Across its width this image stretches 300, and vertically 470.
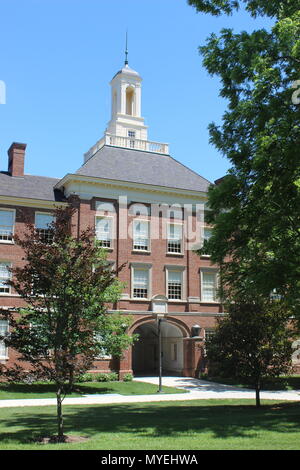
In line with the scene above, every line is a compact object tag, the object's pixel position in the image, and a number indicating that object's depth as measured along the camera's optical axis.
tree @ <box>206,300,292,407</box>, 19.64
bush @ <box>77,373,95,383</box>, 32.35
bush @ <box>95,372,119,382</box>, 33.44
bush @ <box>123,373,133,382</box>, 34.06
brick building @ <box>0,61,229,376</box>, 35.19
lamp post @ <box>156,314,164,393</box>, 28.36
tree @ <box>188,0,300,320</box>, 14.96
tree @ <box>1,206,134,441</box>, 12.41
